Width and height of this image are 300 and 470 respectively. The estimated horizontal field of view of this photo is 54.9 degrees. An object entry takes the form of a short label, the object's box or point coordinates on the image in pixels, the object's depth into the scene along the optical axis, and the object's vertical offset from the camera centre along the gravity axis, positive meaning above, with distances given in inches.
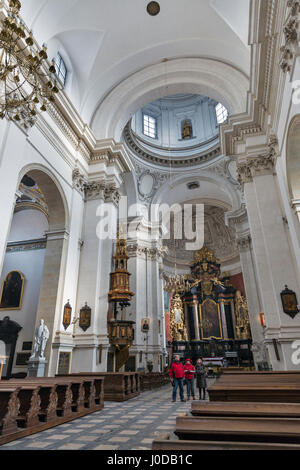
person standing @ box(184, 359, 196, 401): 262.1 -8.2
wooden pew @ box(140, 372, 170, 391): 368.8 -19.0
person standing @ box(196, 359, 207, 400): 260.8 -10.2
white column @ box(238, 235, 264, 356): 498.6 +130.9
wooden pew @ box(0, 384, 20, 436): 124.2 -16.6
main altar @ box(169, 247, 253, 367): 751.1 +123.4
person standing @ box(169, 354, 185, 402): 250.4 -7.1
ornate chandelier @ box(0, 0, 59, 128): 162.9 +221.4
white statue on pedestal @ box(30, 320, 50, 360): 298.0 +25.2
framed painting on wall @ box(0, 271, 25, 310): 410.9 +101.3
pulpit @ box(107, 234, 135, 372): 371.6 +47.7
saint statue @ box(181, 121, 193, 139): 734.5 +544.4
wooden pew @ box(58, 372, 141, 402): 260.5 -16.6
